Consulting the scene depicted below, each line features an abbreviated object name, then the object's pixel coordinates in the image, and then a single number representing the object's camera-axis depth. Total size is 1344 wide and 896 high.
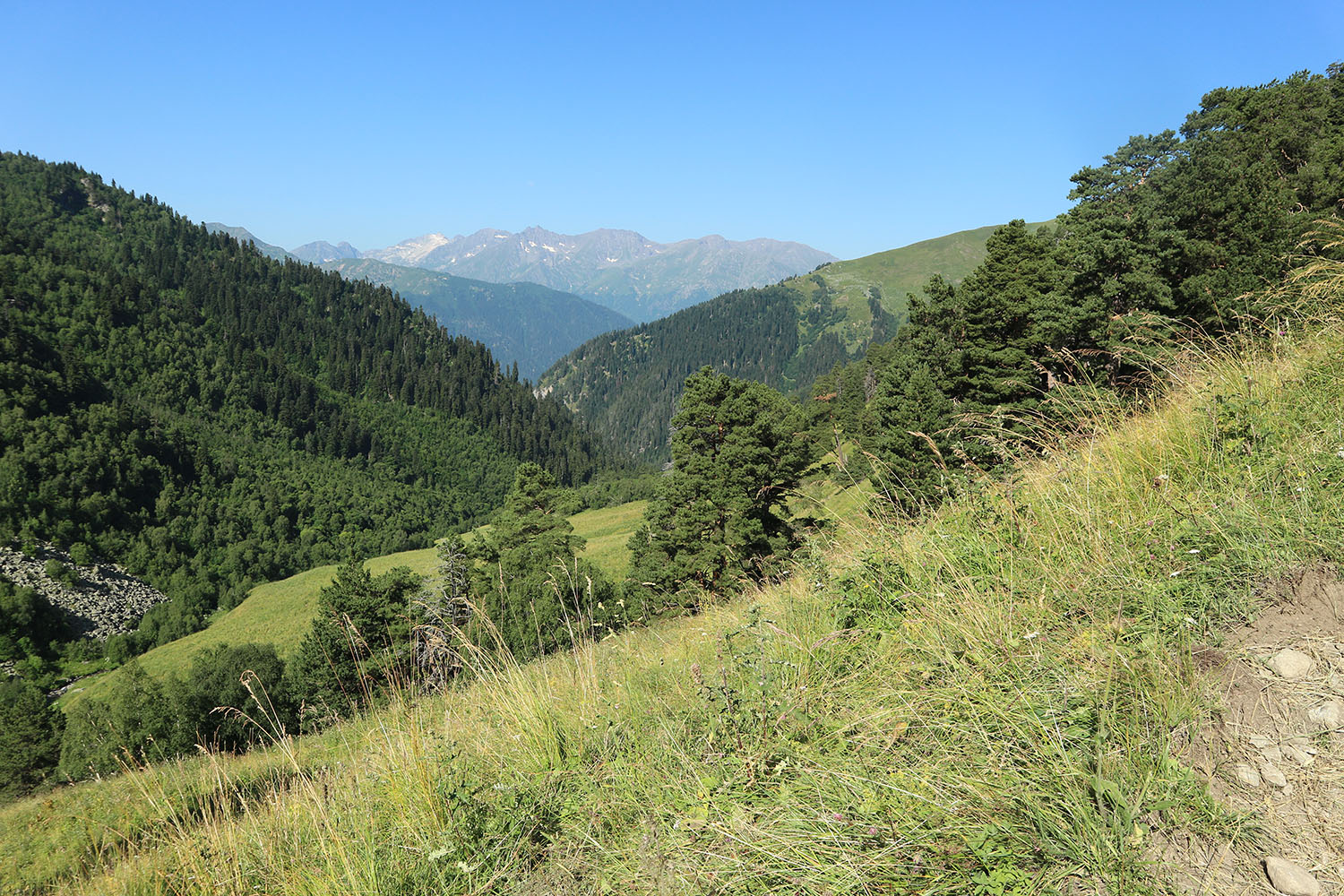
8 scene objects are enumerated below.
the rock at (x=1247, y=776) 2.45
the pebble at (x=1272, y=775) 2.42
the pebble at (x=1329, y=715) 2.60
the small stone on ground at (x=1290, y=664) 2.82
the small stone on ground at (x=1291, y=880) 2.06
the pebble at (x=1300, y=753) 2.47
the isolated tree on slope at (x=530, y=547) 28.36
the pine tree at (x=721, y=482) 28.48
